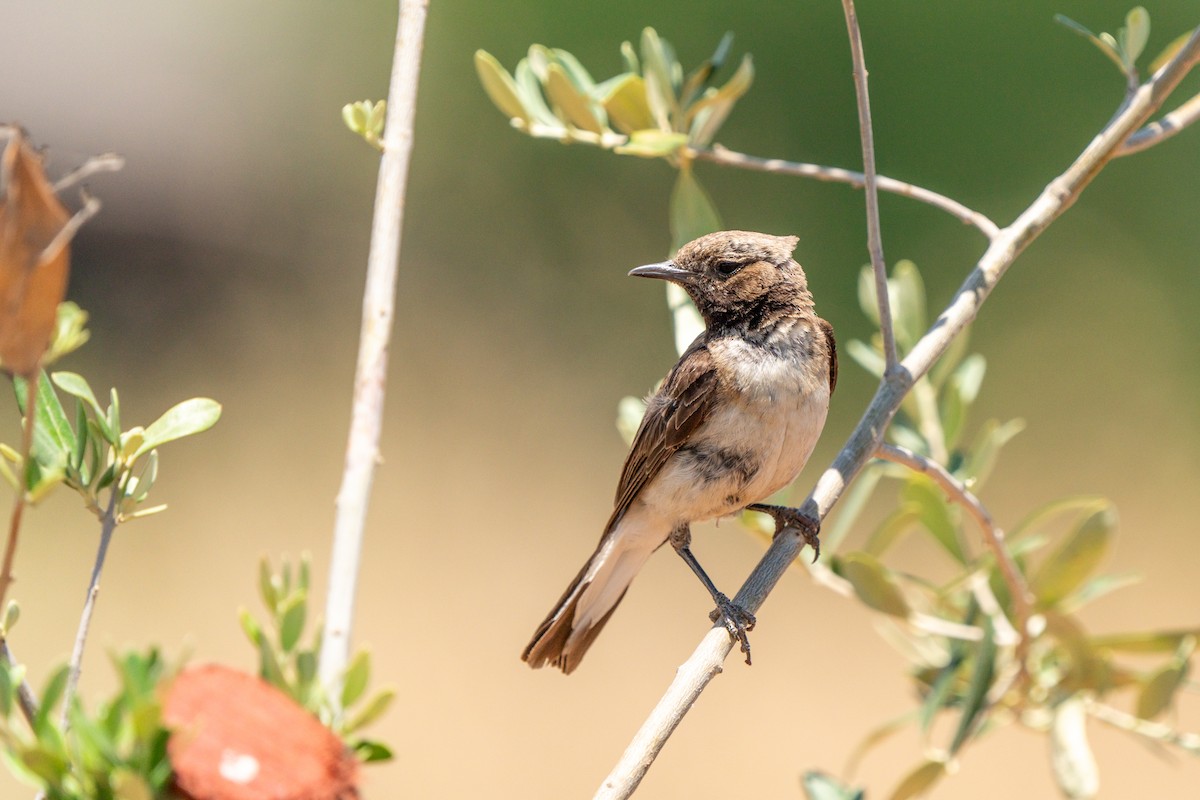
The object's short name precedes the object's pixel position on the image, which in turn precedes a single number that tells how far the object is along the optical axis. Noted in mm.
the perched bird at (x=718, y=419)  6145
